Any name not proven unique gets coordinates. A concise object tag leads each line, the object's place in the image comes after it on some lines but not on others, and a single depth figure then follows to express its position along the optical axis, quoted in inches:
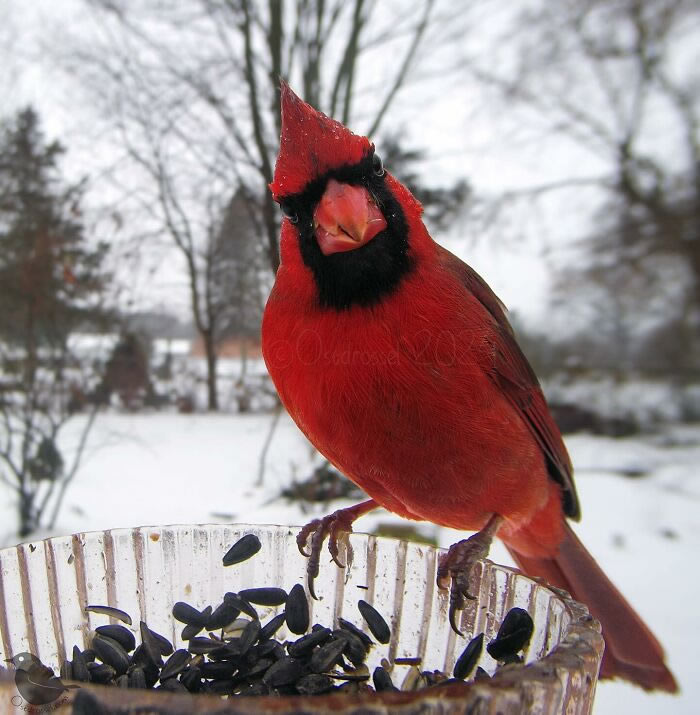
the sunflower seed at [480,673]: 8.0
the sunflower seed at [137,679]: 8.1
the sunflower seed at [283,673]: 8.4
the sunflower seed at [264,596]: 9.5
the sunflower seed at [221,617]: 9.2
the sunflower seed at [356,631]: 9.1
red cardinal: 9.3
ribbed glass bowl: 8.1
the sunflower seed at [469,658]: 8.3
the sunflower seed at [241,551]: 9.3
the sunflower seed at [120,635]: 8.7
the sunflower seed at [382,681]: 8.6
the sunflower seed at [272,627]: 9.2
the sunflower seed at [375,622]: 9.1
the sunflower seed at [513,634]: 8.0
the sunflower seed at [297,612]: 9.4
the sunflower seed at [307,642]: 8.9
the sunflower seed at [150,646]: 8.6
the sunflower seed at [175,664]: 8.5
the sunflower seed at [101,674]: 8.2
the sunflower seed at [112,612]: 8.7
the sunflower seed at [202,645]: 8.8
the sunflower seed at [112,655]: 8.4
